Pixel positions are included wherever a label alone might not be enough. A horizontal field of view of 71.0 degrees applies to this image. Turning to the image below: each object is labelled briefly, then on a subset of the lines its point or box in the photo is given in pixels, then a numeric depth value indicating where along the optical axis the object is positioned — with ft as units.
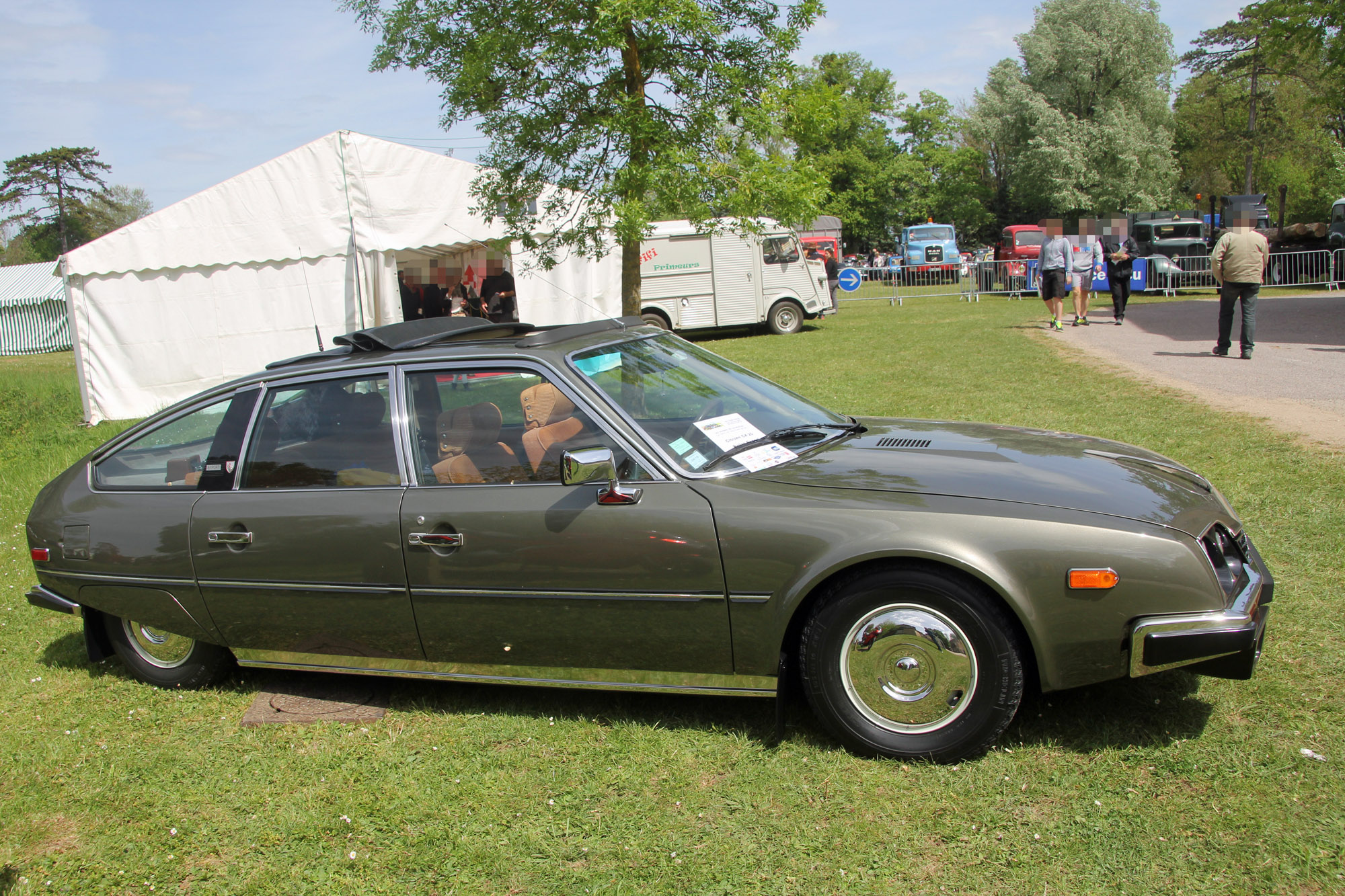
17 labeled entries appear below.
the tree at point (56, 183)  226.58
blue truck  147.54
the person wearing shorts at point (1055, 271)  54.29
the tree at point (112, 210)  233.76
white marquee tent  45.06
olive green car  9.66
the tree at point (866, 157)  203.72
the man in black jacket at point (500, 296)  46.52
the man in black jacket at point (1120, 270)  57.72
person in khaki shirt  37.52
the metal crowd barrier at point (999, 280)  92.02
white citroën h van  67.87
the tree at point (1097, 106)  137.08
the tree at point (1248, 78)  154.71
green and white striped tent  117.39
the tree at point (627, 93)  32.37
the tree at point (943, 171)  202.90
